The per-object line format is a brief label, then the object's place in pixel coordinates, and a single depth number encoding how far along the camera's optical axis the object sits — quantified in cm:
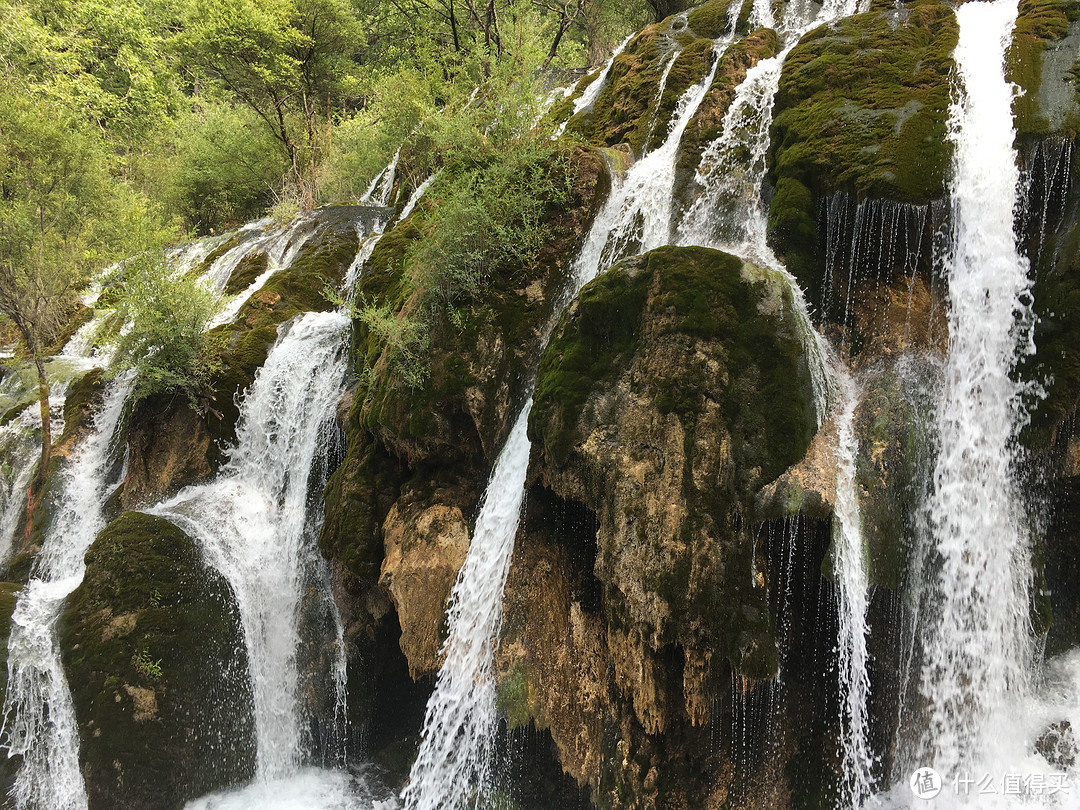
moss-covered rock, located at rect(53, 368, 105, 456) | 1023
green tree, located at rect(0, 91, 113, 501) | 988
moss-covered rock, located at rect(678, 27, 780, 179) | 799
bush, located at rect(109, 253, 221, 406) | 920
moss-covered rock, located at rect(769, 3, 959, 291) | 584
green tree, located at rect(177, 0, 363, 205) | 1695
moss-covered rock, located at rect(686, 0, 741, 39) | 1110
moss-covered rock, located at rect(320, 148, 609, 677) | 661
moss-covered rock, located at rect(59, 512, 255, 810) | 660
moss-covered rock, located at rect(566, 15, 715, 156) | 958
